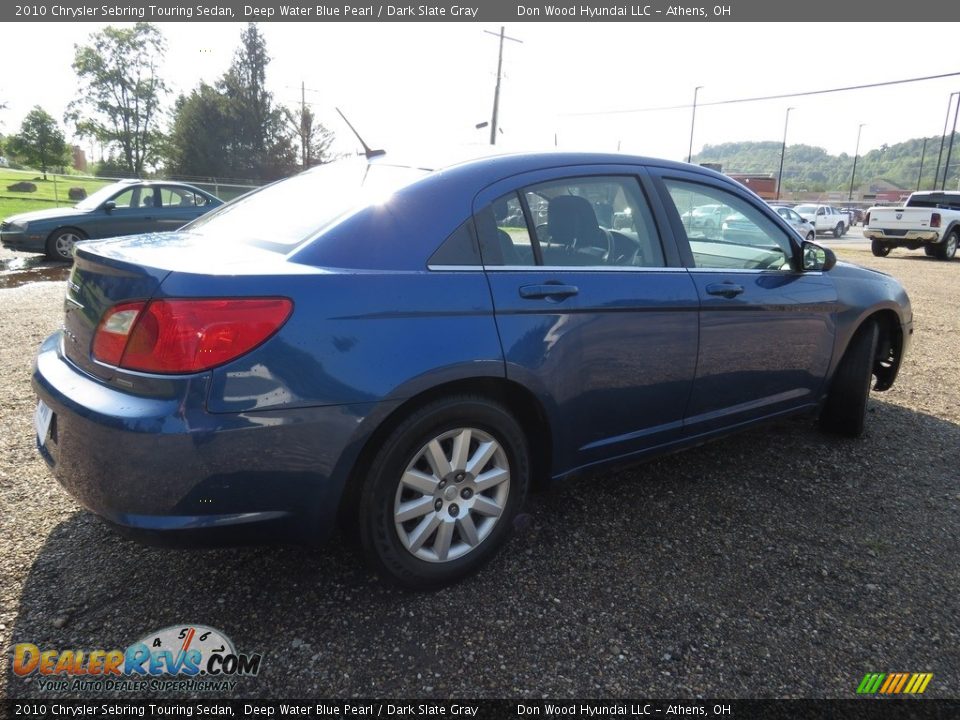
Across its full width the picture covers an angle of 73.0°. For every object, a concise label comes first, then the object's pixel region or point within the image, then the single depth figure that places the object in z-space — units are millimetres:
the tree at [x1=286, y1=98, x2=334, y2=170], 50344
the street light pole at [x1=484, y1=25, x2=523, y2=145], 32406
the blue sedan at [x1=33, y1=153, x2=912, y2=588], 1951
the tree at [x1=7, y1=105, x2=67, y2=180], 50344
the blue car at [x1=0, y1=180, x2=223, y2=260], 11312
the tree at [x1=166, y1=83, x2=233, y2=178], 52156
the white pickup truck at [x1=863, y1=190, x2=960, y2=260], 17922
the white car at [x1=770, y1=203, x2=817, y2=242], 24258
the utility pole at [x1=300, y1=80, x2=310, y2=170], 48906
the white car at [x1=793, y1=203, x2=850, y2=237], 32750
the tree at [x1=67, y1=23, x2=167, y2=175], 60000
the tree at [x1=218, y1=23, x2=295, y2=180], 53344
